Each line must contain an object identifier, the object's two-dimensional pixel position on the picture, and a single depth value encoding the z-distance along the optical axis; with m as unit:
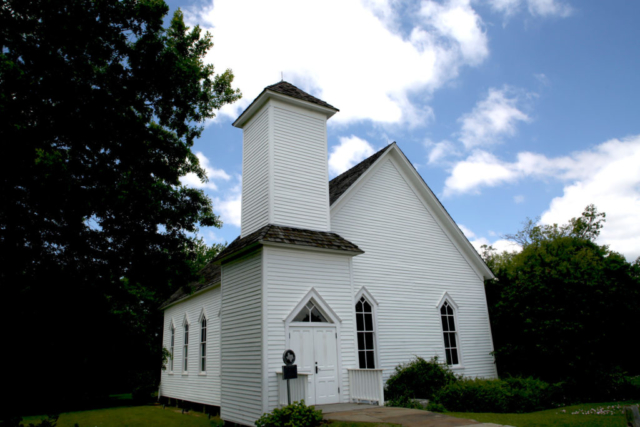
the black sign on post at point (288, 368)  10.20
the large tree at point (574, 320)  14.76
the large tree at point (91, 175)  6.78
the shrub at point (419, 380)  13.81
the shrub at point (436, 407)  11.90
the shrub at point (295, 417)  9.32
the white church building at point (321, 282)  11.91
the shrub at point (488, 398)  12.27
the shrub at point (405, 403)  12.30
